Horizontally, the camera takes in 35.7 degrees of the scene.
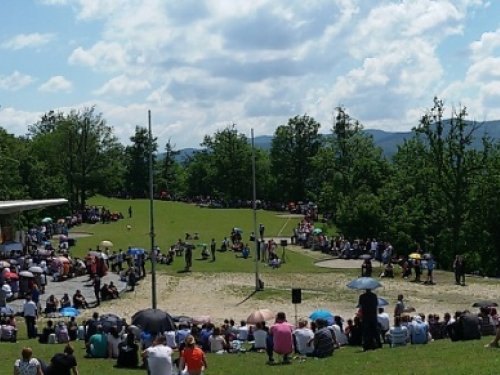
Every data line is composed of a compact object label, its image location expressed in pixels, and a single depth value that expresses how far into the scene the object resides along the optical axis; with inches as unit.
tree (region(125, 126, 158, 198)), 4180.6
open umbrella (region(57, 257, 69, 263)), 1560.3
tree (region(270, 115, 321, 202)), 3678.6
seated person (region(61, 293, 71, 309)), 1190.9
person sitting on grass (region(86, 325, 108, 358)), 839.1
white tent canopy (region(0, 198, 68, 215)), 1701.5
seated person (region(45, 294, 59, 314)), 1180.5
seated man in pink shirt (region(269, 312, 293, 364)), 743.1
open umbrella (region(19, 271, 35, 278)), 1322.6
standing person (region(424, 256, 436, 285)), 1461.6
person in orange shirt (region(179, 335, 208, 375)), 589.0
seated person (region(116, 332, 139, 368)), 776.3
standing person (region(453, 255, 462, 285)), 1450.3
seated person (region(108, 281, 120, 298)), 1360.7
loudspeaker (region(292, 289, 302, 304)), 1014.4
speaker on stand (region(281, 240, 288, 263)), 1775.3
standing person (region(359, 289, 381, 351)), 770.8
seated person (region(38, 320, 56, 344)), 949.8
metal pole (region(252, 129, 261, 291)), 1384.6
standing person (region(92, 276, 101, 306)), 1315.2
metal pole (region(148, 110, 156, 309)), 1107.1
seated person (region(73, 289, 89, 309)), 1257.4
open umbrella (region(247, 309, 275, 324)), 916.6
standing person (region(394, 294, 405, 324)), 873.9
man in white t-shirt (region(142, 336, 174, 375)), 590.2
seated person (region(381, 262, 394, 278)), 1534.2
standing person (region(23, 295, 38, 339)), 1005.8
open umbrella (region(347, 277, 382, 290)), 1030.4
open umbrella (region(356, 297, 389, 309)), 978.7
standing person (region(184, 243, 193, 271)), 1688.2
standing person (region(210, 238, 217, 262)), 1820.0
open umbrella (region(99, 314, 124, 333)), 896.3
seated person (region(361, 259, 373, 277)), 1523.1
